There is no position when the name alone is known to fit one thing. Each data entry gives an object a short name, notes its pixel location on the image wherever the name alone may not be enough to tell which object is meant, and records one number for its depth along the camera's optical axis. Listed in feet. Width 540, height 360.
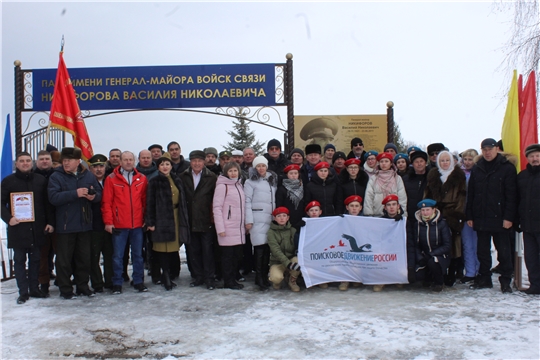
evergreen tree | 105.70
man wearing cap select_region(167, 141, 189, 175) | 22.11
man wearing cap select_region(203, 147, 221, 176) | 23.79
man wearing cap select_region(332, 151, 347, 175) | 22.81
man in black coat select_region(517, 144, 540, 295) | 17.58
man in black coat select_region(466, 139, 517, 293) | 18.15
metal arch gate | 32.12
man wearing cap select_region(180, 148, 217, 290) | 20.01
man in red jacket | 19.02
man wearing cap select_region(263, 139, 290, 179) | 23.02
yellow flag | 19.96
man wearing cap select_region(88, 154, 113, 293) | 19.30
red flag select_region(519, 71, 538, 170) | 20.27
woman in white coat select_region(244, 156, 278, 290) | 19.75
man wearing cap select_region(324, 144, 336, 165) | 24.35
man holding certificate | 17.87
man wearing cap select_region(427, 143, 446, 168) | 23.22
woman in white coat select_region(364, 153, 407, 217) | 19.80
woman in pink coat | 19.51
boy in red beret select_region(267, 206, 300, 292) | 19.11
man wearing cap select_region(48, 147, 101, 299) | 18.10
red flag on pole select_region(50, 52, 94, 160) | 23.81
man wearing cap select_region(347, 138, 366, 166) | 25.04
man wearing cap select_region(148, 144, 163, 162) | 24.11
